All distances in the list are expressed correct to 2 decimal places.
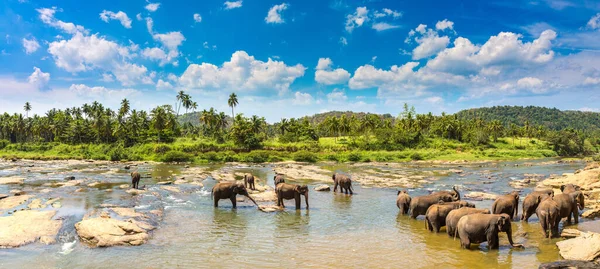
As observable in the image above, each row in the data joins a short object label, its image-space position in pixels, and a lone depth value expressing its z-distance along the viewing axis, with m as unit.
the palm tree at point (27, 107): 129.49
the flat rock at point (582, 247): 11.48
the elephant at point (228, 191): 21.19
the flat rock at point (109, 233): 14.06
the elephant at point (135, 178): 28.83
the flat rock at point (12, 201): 21.27
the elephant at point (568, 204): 15.71
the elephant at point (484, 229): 12.76
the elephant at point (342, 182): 27.38
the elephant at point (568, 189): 19.24
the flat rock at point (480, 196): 24.16
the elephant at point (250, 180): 28.62
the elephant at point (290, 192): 20.67
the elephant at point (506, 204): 16.69
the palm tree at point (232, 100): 117.50
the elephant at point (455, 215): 14.16
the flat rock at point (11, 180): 33.75
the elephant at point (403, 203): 19.53
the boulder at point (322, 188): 28.91
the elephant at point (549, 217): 14.30
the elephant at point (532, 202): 16.86
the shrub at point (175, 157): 67.88
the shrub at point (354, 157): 73.19
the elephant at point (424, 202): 18.14
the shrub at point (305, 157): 71.86
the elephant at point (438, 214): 15.52
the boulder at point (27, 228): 14.07
